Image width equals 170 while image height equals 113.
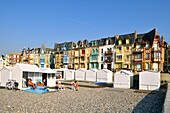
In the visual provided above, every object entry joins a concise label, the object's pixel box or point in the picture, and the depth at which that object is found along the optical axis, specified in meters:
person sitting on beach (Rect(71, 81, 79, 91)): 20.06
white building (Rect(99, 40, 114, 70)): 46.34
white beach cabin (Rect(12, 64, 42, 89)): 19.52
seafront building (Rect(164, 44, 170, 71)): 53.31
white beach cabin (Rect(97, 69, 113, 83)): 29.80
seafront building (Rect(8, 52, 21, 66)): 88.19
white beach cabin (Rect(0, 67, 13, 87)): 20.24
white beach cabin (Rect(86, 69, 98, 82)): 31.53
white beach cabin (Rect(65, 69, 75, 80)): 35.44
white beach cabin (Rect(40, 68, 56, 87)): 22.19
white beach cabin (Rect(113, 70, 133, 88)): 23.06
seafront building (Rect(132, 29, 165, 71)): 38.88
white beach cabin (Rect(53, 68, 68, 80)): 37.03
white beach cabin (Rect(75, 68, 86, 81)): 33.62
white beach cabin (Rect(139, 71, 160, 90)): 20.70
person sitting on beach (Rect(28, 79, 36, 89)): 19.37
